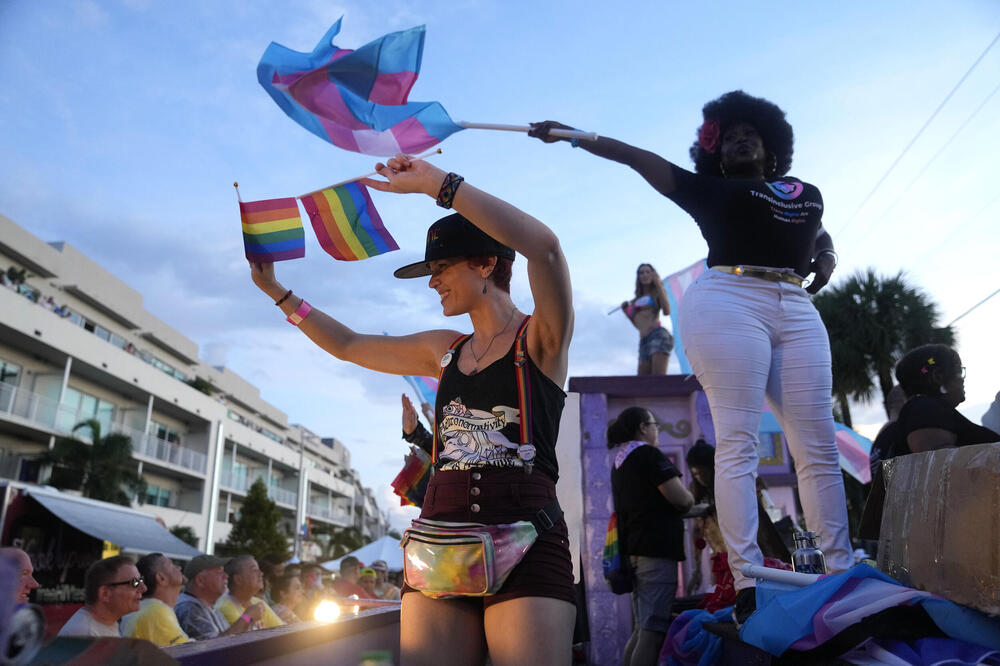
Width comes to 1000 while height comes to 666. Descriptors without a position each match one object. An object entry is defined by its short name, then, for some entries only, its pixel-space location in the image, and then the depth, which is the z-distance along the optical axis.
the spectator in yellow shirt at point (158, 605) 4.91
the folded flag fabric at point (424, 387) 6.71
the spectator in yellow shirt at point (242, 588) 6.88
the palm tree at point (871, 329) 24.58
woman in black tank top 1.75
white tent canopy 21.27
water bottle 2.30
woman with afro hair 2.81
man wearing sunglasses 4.63
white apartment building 30.41
